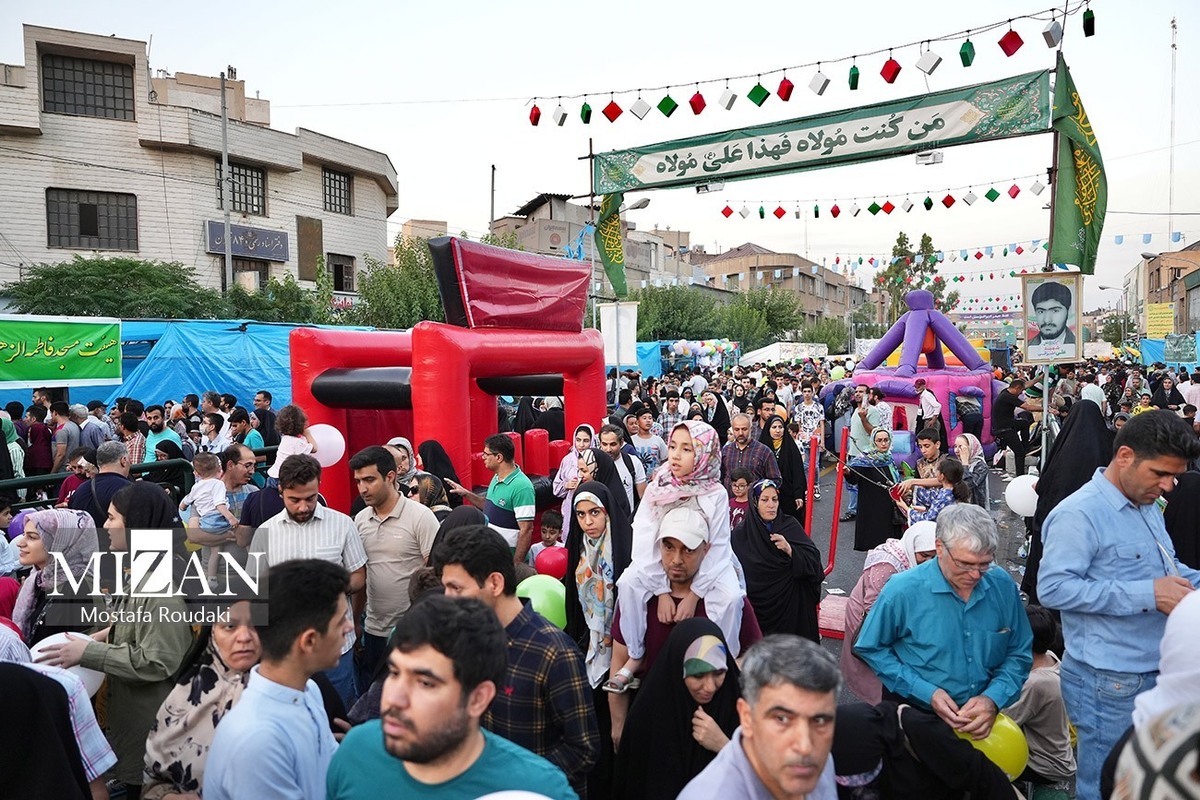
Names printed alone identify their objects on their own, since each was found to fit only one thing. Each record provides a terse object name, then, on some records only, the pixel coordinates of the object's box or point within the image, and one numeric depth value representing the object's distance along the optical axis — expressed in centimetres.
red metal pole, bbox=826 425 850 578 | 733
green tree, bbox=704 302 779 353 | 4875
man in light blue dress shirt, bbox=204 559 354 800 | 210
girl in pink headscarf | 346
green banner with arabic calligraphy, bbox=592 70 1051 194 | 992
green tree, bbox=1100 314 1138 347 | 7681
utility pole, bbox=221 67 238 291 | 2479
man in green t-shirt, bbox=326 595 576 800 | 189
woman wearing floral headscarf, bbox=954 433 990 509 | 742
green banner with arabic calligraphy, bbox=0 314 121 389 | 1088
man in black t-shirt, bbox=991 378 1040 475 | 1197
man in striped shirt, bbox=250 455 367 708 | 398
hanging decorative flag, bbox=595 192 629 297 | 1345
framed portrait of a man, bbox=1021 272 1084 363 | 734
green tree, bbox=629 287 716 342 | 4084
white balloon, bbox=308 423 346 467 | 667
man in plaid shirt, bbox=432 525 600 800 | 266
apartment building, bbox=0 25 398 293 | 2448
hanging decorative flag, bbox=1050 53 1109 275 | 980
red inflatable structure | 720
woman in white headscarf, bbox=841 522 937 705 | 367
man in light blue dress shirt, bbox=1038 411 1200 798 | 292
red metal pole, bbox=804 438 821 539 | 733
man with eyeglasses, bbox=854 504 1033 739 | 305
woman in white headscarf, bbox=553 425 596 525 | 648
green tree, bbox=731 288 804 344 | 5731
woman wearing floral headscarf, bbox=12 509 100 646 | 363
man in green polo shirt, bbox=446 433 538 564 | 563
